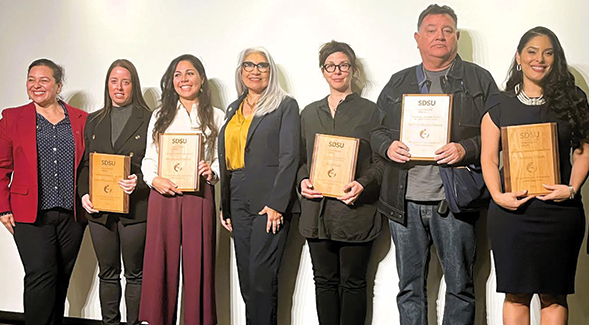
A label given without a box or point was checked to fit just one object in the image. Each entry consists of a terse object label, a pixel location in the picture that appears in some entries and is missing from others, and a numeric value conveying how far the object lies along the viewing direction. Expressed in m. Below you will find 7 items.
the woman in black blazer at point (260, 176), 3.08
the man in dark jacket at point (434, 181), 2.79
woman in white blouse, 3.17
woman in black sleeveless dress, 2.61
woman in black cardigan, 2.96
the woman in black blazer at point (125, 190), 3.31
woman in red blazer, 3.40
